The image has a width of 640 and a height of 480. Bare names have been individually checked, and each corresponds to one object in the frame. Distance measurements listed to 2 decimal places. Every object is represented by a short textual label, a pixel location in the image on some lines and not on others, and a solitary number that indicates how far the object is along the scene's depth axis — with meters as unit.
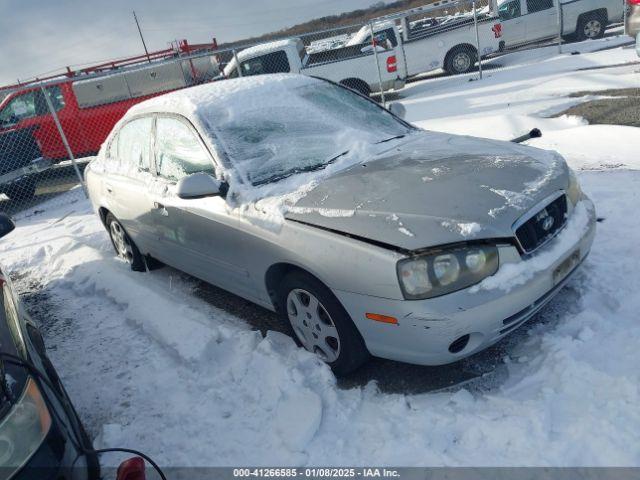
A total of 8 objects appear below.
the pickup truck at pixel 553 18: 14.45
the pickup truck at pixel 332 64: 11.77
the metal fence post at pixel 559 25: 12.73
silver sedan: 2.39
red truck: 11.35
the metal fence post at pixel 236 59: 9.89
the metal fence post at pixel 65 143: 7.92
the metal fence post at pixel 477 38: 12.14
